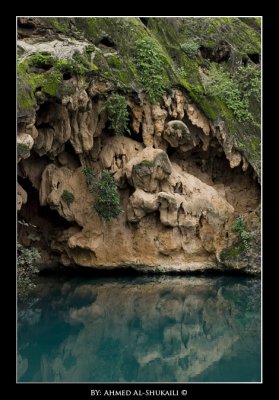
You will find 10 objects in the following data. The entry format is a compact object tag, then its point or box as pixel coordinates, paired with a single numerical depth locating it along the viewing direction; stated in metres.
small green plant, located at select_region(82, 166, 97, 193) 21.58
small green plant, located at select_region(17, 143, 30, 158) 15.33
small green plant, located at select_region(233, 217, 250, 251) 21.30
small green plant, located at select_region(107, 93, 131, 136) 20.47
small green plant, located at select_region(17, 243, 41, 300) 15.45
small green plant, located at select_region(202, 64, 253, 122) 22.98
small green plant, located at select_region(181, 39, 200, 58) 23.56
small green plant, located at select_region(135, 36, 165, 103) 21.50
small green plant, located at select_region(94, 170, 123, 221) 20.94
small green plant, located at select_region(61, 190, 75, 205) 21.36
